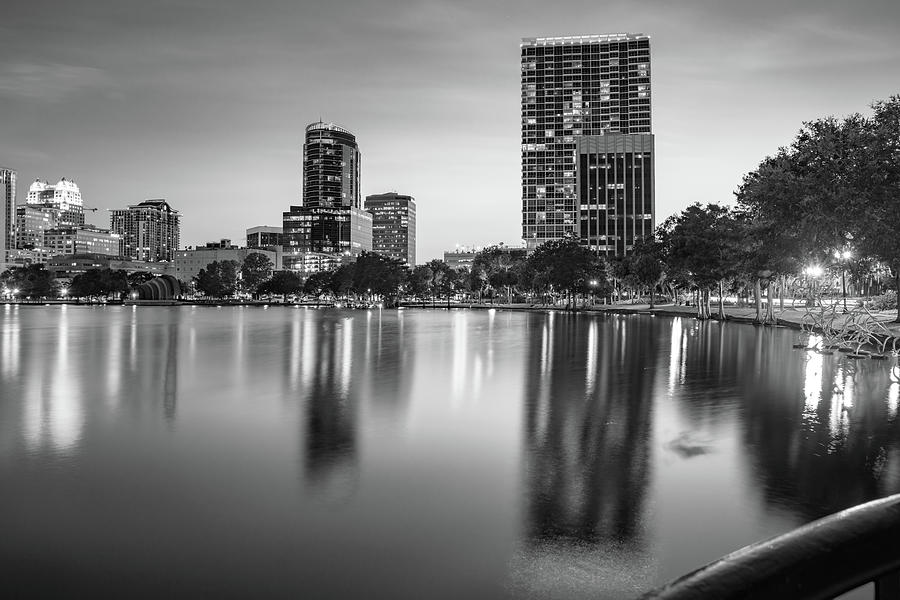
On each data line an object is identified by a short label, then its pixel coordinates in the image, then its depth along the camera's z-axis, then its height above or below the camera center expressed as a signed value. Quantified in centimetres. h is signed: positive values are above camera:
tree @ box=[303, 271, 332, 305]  18125 +264
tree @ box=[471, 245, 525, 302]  14400 +642
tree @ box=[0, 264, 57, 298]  18175 +203
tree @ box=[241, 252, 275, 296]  19104 +576
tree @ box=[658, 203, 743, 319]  5853 +448
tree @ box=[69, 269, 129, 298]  18138 +174
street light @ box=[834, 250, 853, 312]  3578 +225
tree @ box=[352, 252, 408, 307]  14075 +368
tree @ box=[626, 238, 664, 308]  8700 +420
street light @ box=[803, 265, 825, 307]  4544 +196
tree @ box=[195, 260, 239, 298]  18888 +322
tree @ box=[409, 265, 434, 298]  17050 +339
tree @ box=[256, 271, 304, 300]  17812 +222
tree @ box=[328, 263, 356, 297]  15398 +298
